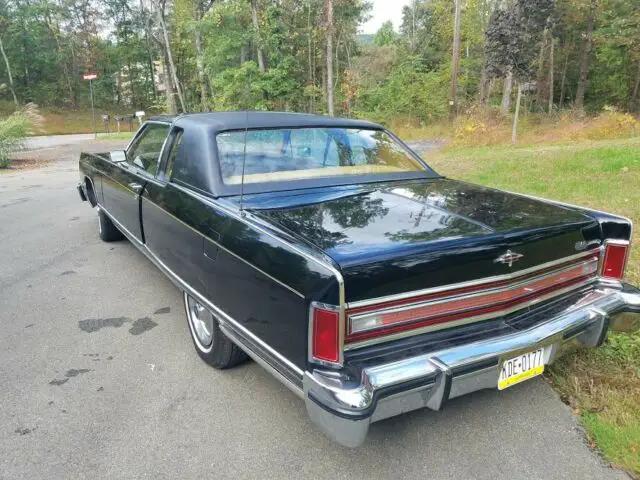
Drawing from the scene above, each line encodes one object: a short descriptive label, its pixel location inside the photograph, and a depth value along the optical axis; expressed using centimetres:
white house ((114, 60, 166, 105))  4691
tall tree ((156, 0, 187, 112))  2670
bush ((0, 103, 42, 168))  1337
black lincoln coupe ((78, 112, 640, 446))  185
